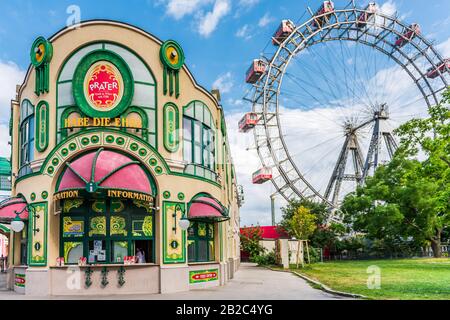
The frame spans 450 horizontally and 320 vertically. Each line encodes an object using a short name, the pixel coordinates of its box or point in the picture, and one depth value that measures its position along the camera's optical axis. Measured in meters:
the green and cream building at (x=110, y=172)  17.83
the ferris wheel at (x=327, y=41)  44.78
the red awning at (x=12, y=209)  19.00
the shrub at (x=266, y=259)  40.36
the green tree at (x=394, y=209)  43.75
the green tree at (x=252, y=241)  44.81
